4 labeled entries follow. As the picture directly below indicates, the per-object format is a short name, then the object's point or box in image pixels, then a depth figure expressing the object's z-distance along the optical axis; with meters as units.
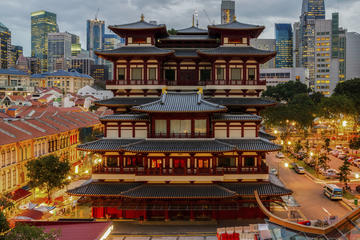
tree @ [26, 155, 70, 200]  36.94
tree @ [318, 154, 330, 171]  50.06
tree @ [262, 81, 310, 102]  122.88
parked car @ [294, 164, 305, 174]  54.38
